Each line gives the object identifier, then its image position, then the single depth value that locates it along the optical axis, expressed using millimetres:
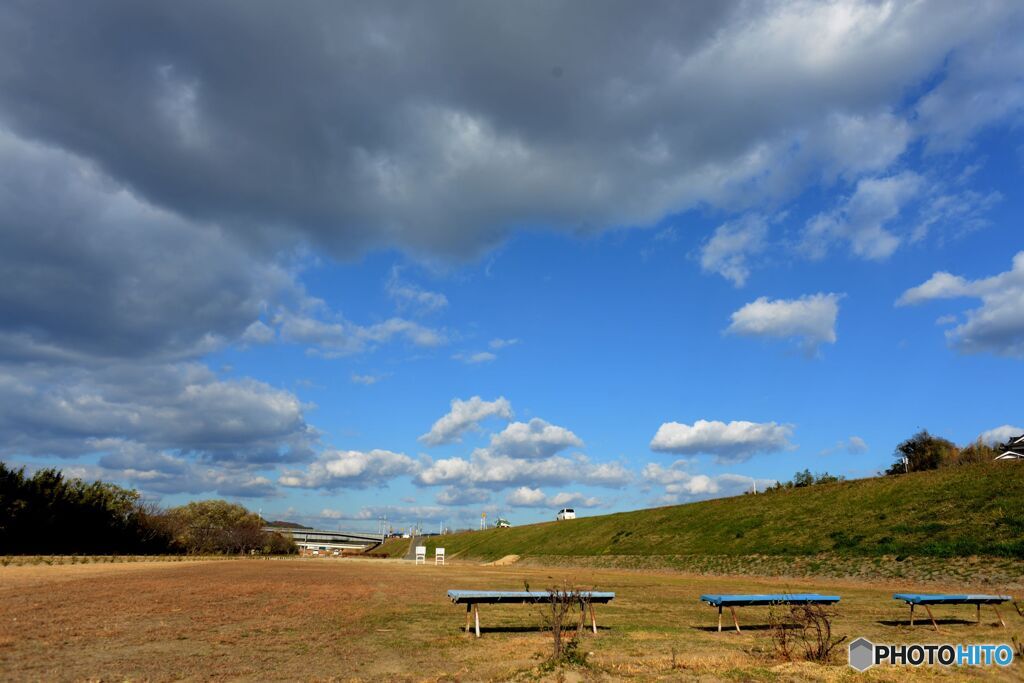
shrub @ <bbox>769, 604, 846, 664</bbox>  9273
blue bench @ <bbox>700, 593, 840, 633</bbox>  13008
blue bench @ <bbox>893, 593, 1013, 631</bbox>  13602
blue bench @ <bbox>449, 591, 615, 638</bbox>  13148
